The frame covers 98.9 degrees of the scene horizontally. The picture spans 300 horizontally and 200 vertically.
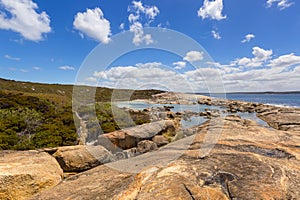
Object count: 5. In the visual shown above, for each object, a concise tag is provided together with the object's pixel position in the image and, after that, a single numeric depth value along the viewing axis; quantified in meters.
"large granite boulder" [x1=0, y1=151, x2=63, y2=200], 2.83
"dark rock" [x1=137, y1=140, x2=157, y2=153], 7.48
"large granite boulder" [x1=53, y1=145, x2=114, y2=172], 4.49
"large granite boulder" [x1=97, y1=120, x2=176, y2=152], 8.69
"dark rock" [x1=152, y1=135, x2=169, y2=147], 8.87
